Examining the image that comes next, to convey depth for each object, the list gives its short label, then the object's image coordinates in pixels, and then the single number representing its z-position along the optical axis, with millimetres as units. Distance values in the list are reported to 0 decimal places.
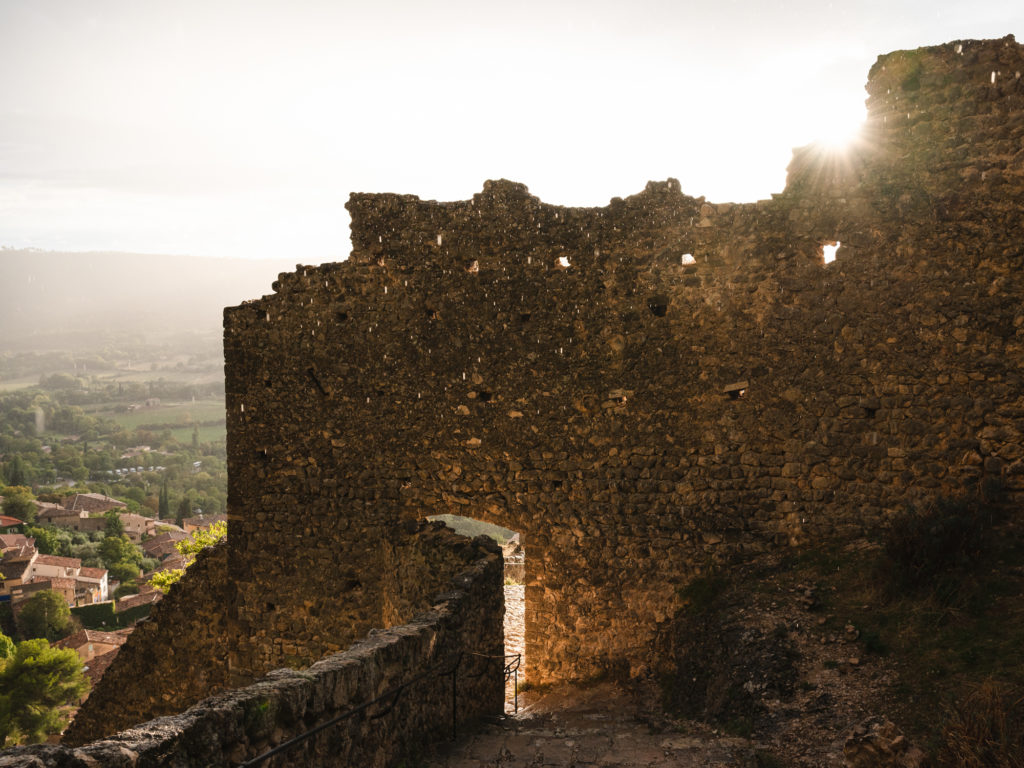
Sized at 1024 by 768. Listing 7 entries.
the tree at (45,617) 63625
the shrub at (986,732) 4078
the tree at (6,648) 52475
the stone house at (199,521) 97338
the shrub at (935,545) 6574
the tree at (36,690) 46938
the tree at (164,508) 112438
